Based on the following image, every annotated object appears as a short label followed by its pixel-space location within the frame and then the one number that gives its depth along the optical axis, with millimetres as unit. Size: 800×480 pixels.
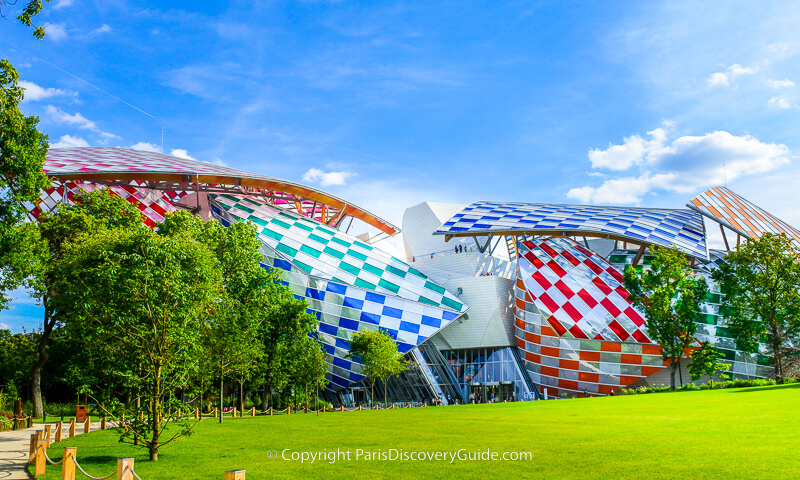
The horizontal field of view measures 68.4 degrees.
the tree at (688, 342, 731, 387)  38750
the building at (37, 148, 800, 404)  43188
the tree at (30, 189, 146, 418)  33000
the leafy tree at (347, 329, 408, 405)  40188
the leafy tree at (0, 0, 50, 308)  22156
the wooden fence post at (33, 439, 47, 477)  12188
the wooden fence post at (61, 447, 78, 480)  10430
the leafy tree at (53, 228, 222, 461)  14922
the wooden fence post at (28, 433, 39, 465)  13641
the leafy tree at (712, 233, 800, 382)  37625
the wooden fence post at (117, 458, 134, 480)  8742
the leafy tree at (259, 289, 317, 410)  34625
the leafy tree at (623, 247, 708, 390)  39156
